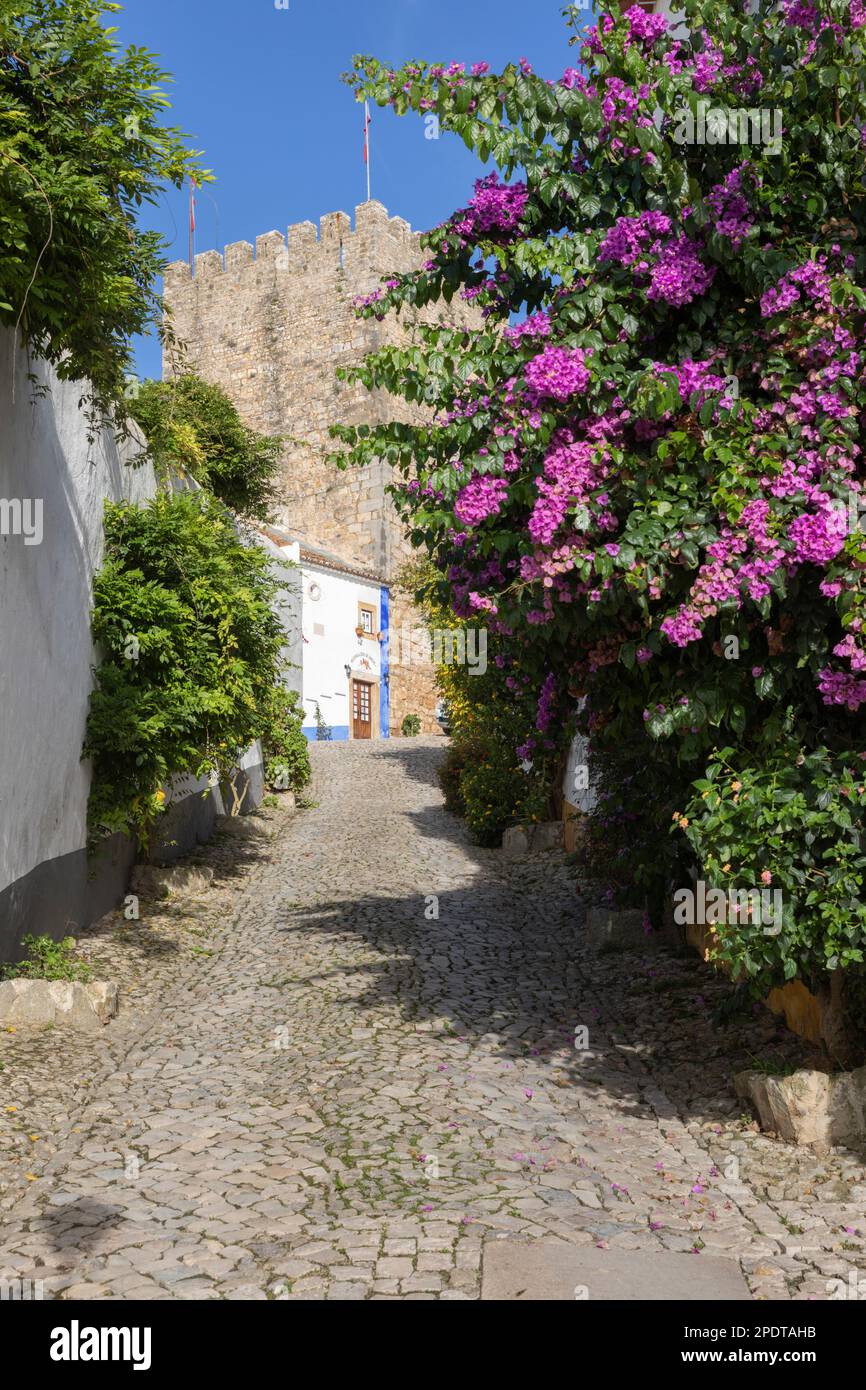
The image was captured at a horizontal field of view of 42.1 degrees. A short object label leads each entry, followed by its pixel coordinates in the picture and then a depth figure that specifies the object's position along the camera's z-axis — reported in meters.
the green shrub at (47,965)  6.73
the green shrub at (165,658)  8.73
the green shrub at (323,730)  29.25
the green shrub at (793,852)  4.37
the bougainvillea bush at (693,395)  4.35
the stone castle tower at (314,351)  32.22
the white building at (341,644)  28.89
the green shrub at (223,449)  13.55
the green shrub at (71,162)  5.20
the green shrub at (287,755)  16.75
